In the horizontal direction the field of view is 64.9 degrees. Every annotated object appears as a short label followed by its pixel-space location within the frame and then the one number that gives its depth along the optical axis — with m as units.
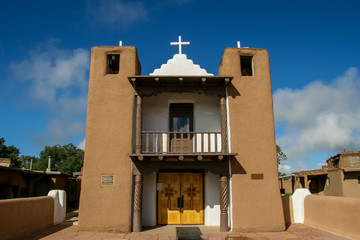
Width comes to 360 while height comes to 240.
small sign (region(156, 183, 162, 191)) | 11.86
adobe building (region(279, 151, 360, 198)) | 20.17
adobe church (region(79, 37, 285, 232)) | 10.52
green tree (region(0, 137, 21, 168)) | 45.72
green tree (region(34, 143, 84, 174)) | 53.94
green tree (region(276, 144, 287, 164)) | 49.27
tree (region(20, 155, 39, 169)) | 65.19
